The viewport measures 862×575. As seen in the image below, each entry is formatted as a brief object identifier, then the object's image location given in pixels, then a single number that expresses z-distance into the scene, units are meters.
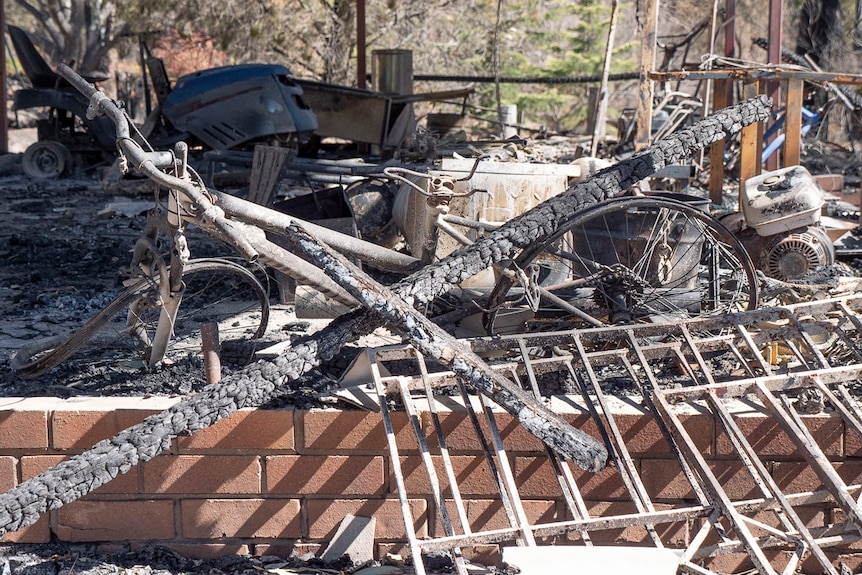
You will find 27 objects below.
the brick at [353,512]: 3.20
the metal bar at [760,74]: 5.72
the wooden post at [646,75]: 6.19
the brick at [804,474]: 3.13
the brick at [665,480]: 3.14
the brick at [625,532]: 3.16
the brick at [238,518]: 3.19
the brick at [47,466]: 3.16
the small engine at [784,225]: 4.95
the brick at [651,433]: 3.11
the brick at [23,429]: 3.13
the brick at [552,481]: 3.14
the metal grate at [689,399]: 2.61
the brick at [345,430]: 3.13
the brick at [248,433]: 3.12
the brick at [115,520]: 3.19
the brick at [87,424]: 3.13
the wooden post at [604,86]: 6.62
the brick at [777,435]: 3.11
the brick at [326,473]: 3.17
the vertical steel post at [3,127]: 12.14
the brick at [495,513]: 3.18
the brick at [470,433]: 3.12
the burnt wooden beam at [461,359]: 2.85
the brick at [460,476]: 3.15
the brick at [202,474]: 3.15
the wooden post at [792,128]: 6.04
